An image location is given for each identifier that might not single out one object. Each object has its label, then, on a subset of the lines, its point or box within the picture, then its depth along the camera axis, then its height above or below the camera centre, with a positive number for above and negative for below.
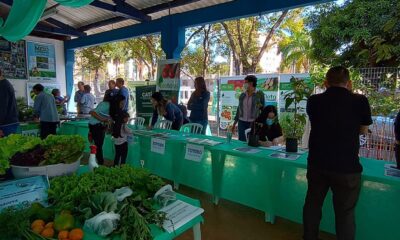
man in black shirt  1.90 -0.29
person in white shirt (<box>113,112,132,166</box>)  3.88 -0.64
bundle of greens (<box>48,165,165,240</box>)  1.05 -0.42
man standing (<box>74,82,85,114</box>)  7.20 -0.11
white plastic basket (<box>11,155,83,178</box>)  1.49 -0.41
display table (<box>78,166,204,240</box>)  1.05 -0.52
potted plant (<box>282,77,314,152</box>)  2.56 -0.23
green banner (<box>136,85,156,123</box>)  6.46 -0.18
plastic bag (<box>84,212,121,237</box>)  1.03 -0.46
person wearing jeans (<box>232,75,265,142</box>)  3.86 -0.13
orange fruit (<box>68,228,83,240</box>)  1.00 -0.49
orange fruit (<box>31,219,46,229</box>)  1.02 -0.46
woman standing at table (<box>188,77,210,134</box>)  4.61 -0.14
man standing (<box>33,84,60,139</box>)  4.70 -0.29
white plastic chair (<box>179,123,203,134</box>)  4.47 -0.50
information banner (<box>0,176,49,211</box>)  1.23 -0.44
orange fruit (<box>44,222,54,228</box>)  1.02 -0.47
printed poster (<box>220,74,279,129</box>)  6.21 +0.10
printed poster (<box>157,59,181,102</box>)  5.48 +0.30
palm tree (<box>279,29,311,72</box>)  12.70 +2.21
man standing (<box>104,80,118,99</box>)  4.08 -0.03
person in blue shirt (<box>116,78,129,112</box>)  5.99 +0.16
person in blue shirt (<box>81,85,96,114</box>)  7.16 -0.22
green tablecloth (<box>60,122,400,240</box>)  2.12 -0.81
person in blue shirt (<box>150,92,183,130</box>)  4.54 -0.28
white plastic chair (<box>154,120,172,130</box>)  4.65 -0.49
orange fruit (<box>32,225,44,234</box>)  1.00 -0.47
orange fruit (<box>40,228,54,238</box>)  0.99 -0.48
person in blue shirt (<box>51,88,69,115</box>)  6.61 -0.23
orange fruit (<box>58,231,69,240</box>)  1.00 -0.49
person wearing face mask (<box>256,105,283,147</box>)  3.04 -0.34
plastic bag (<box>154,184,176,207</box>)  1.29 -0.45
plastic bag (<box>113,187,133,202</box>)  1.17 -0.41
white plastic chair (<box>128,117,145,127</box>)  5.71 -0.54
